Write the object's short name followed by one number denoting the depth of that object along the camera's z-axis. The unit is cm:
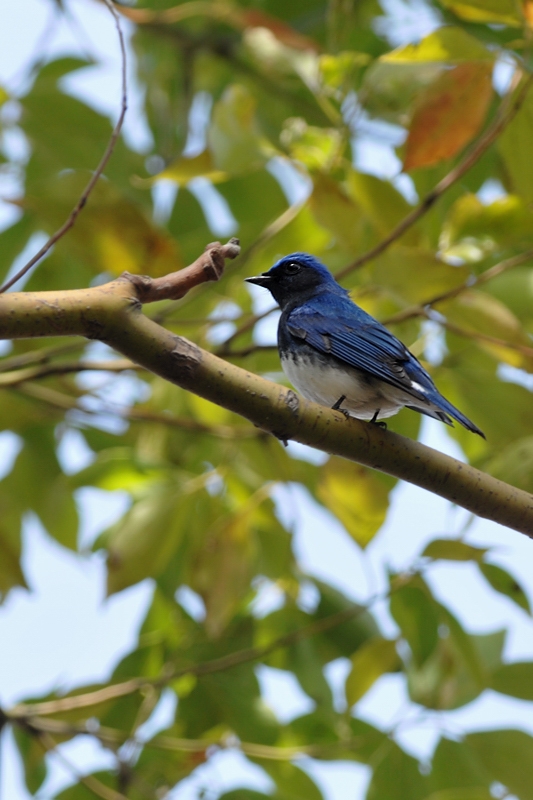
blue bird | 572
